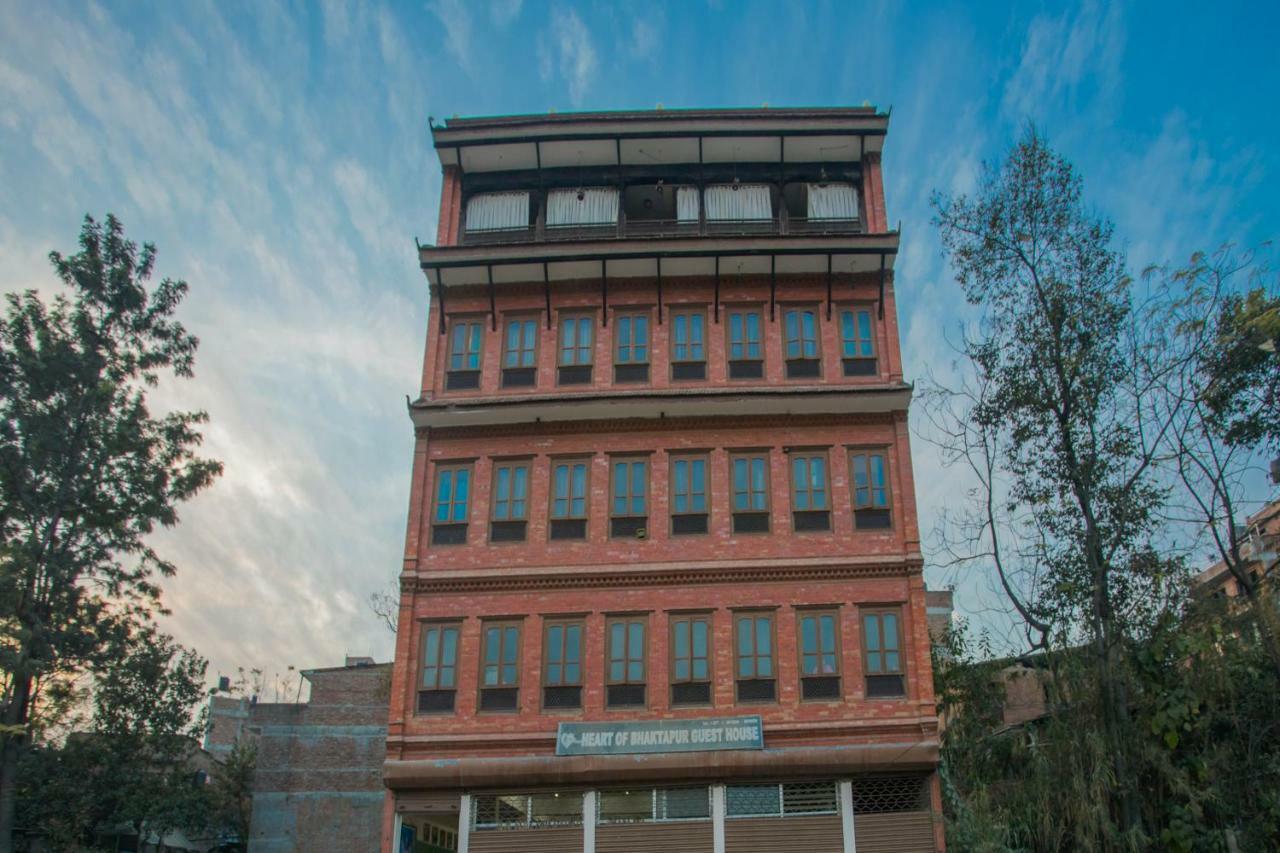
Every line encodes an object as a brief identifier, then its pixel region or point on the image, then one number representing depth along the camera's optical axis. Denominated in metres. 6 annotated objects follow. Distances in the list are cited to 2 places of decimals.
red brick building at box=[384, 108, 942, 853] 20.86
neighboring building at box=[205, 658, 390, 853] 34.28
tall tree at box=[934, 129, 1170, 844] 20.33
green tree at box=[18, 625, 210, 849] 31.41
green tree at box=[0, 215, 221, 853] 26.27
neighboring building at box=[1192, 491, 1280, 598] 19.88
